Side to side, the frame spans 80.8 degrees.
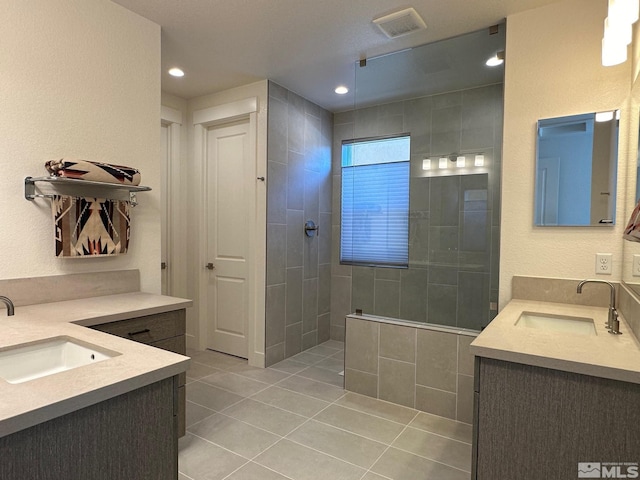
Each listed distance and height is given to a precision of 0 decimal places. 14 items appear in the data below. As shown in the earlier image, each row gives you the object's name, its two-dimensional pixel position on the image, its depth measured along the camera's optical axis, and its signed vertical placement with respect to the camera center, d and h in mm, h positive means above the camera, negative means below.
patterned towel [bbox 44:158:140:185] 1896 +281
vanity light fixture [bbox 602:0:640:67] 1503 +834
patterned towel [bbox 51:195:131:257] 1956 -14
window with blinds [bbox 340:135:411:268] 3445 +221
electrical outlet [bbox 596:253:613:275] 2055 -190
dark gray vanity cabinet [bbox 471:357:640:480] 1198 -660
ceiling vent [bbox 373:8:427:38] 2289 +1297
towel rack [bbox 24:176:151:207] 1872 +213
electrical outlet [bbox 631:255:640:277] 1690 -168
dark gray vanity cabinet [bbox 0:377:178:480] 842 -553
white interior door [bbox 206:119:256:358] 3637 -97
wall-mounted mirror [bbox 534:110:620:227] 2047 +331
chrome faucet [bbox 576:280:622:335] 1587 -401
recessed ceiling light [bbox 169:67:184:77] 3148 +1297
